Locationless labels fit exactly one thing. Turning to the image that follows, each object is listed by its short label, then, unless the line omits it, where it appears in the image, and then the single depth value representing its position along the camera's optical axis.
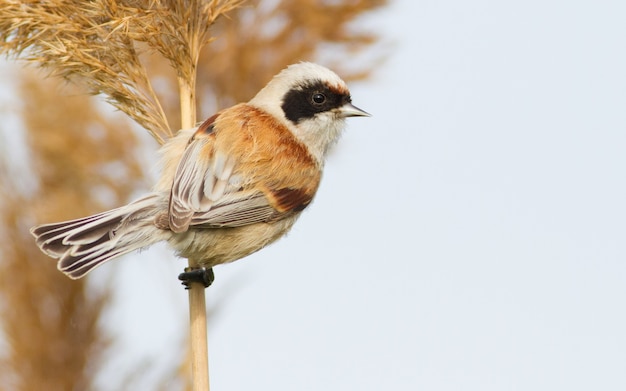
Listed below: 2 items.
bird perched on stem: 5.73
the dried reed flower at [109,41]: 5.49
